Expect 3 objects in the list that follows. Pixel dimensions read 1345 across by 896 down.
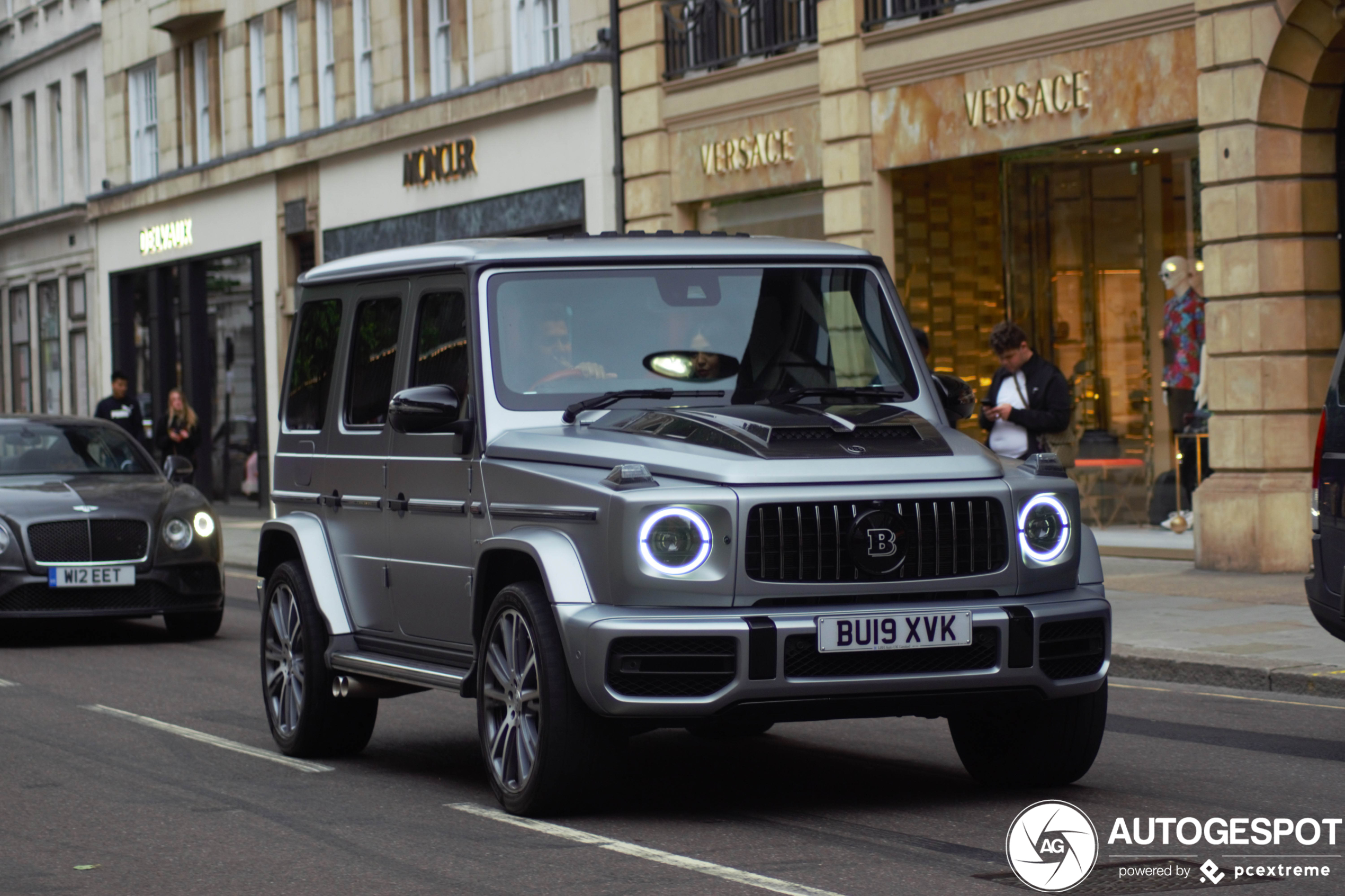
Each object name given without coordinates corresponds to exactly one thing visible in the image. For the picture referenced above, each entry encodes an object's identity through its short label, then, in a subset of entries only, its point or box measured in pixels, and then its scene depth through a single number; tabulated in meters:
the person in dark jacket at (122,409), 25.31
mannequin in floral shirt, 18.72
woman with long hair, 24.44
